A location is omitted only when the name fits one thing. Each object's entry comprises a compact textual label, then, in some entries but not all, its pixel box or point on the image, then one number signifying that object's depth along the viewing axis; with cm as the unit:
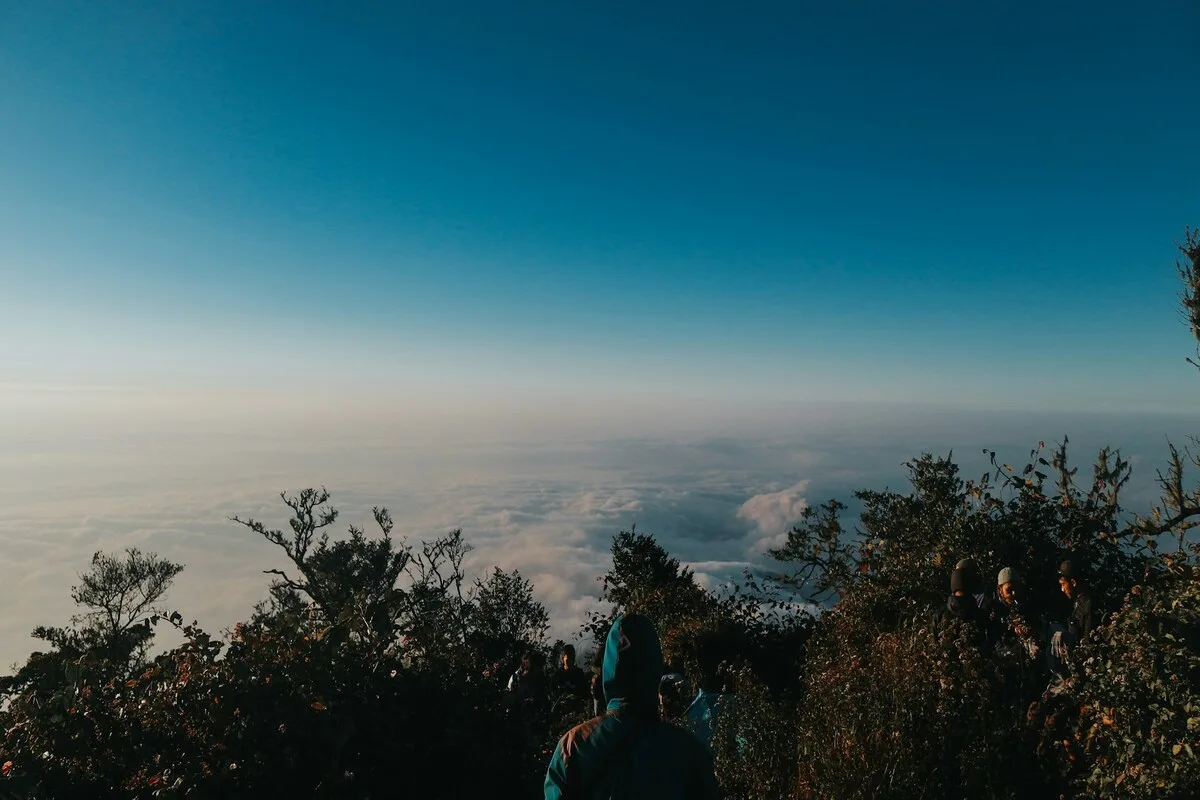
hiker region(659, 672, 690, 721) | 786
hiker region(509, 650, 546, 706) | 676
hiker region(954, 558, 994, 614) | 661
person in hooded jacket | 226
